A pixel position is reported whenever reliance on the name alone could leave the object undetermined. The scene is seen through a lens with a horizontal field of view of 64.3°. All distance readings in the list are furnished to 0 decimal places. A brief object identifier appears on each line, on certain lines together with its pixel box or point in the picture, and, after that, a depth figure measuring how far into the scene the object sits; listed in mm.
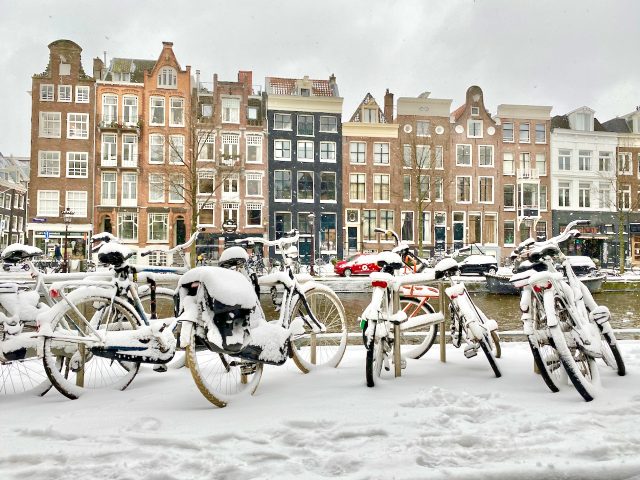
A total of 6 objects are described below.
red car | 22562
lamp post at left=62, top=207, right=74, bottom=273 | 22391
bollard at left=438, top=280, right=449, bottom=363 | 4422
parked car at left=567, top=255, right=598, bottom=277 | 14855
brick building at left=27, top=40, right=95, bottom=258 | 31000
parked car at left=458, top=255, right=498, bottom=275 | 21797
